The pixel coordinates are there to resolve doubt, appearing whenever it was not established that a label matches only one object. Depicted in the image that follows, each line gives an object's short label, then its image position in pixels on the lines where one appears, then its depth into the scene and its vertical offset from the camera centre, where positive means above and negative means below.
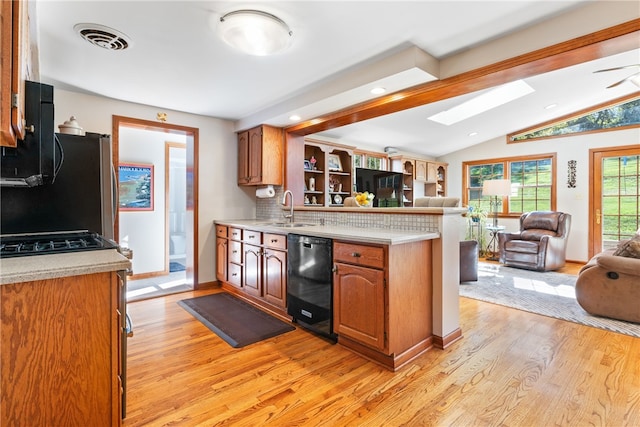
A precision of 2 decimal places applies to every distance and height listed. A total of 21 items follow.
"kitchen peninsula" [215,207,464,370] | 2.23 -0.54
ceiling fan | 3.56 +1.45
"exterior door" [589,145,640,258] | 5.52 +0.23
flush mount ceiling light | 2.01 +1.15
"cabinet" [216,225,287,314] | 3.20 -0.62
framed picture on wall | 4.55 +0.33
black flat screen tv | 5.73 +0.49
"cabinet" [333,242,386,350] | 2.23 -0.61
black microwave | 1.42 +0.30
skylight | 4.61 +1.64
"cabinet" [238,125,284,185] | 4.11 +0.70
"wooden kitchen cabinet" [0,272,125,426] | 1.13 -0.53
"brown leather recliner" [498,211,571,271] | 5.23 -0.56
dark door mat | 2.78 -1.07
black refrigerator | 2.02 +0.08
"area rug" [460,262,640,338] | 3.09 -1.05
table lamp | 6.13 +0.41
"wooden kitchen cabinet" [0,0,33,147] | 0.98 +0.44
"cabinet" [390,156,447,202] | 6.87 +0.74
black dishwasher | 2.65 -0.64
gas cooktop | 1.46 -0.18
